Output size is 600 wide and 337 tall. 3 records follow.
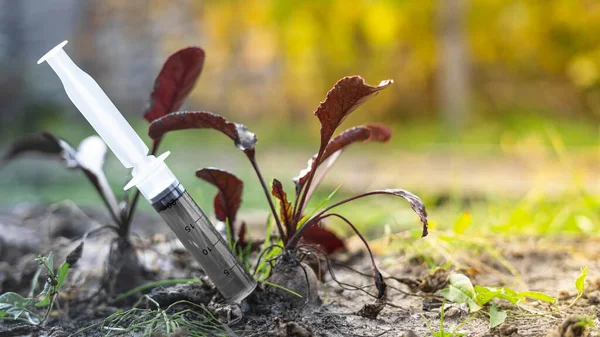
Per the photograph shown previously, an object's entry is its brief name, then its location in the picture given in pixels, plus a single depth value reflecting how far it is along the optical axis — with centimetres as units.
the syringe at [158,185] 93
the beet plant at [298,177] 95
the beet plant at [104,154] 115
